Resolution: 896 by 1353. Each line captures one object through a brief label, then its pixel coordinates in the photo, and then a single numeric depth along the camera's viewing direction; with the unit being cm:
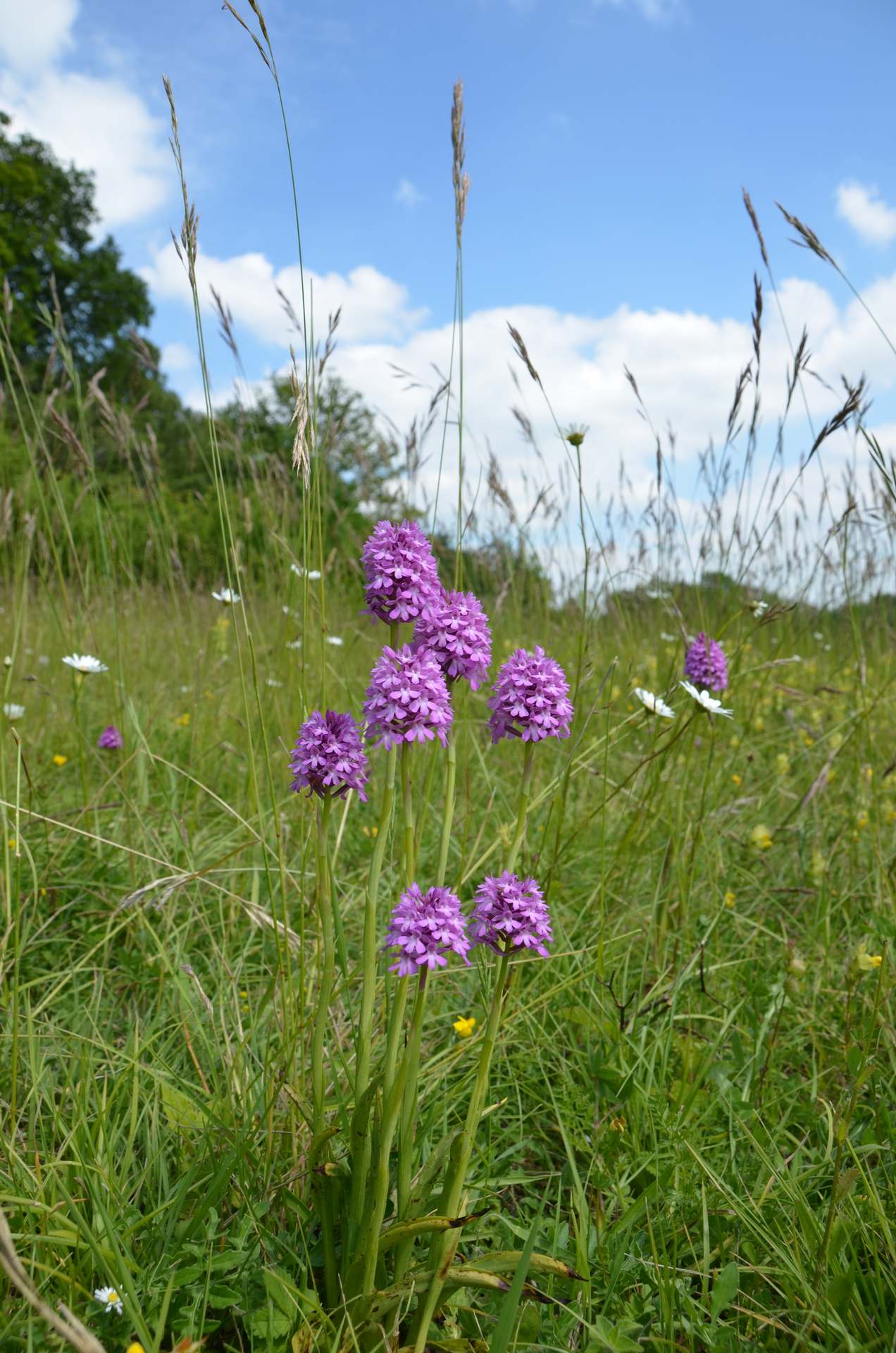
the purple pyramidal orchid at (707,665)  85
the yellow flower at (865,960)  66
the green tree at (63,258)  1940
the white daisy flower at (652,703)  70
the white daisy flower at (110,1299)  47
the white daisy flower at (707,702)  72
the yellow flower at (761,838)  92
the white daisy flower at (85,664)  91
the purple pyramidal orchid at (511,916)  45
